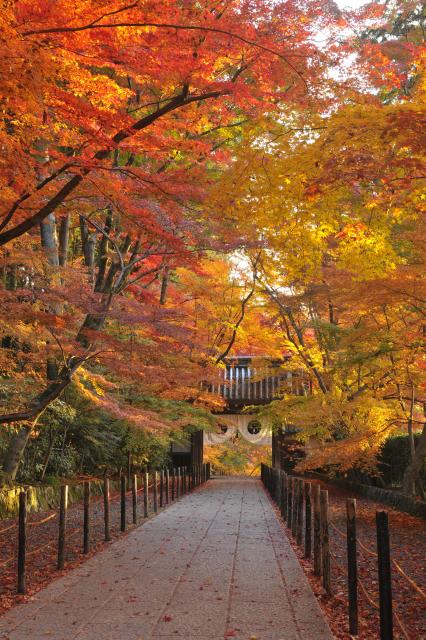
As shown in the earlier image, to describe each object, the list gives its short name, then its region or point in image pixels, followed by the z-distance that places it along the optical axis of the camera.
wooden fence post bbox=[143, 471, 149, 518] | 12.65
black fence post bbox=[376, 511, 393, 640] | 3.98
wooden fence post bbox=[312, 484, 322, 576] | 6.59
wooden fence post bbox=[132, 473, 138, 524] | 11.60
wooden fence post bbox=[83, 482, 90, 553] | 8.24
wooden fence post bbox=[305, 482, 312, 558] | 7.83
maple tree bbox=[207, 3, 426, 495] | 7.62
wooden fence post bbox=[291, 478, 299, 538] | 9.64
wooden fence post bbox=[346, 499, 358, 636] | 4.80
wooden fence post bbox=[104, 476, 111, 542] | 9.41
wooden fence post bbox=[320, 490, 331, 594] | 5.86
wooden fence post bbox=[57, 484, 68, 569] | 7.21
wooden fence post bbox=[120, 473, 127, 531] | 10.52
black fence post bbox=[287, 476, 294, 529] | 10.94
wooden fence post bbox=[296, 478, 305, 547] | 9.07
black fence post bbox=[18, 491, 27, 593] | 5.98
